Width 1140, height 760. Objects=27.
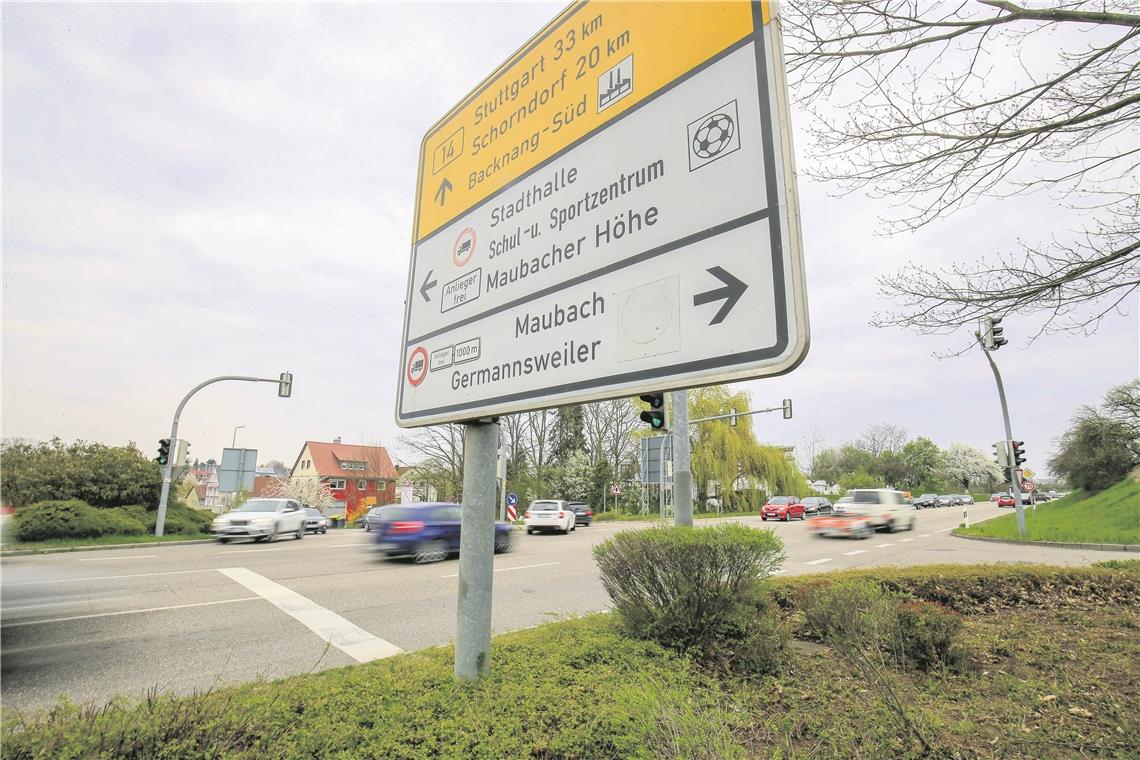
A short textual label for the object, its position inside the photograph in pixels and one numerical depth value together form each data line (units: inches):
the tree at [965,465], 3299.7
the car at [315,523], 960.3
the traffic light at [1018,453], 750.5
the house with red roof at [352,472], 2229.3
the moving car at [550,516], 868.6
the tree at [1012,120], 162.9
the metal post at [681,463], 302.2
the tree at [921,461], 3299.7
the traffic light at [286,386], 743.1
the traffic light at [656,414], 315.3
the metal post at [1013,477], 717.9
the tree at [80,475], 580.7
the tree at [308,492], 1880.7
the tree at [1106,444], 1107.9
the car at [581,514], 1108.5
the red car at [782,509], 1148.5
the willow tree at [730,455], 1391.5
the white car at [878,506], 828.0
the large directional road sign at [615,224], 51.9
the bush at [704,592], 153.0
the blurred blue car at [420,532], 469.4
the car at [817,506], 1173.1
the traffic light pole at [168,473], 640.4
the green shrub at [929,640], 150.4
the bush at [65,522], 545.7
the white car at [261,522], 653.9
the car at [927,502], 2349.9
